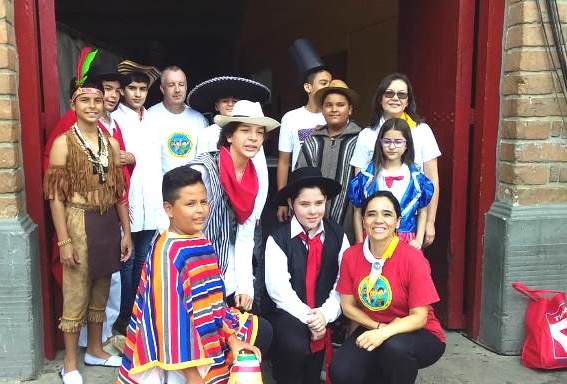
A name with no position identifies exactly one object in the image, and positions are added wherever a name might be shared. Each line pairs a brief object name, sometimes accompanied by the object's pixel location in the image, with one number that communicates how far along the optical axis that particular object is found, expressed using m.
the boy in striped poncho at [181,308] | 2.64
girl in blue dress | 3.54
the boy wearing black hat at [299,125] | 4.21
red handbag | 3.66
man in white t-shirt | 4.15
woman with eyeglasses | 3.74
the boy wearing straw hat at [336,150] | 3.90
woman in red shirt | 3.07
